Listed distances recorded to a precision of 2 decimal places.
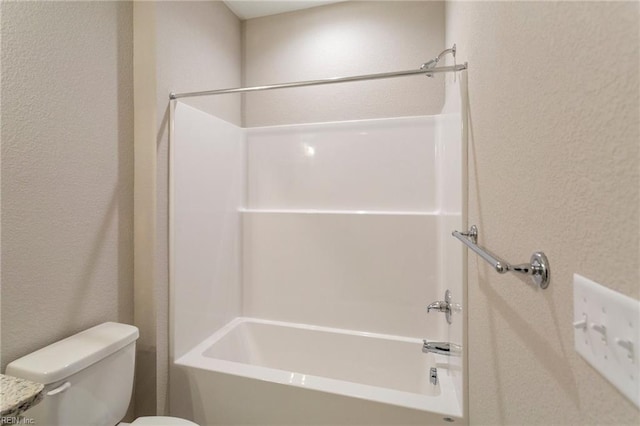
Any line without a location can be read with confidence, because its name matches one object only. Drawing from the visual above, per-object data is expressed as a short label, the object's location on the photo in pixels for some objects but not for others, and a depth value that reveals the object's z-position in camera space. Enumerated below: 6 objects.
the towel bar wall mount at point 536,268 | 0.56
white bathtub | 1.27
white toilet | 0.97
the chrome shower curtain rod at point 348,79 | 1.29
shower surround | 1.59
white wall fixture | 0.33
